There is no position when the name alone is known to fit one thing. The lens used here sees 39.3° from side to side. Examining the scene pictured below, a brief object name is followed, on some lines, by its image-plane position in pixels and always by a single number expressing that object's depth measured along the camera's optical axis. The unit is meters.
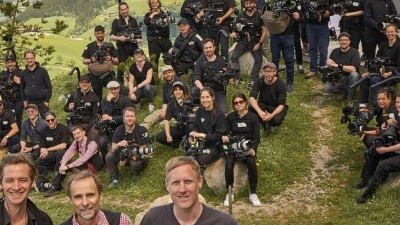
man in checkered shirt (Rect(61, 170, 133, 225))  3.85
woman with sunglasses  9.02
